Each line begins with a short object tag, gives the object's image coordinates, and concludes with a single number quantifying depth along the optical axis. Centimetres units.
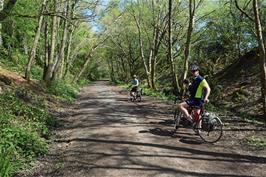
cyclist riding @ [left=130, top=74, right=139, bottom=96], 1461
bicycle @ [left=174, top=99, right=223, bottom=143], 661
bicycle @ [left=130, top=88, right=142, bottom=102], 1451
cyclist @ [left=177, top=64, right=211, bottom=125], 660
